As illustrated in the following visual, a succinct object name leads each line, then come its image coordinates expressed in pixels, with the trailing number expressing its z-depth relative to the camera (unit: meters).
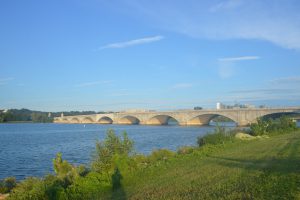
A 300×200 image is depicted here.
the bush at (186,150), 29.79
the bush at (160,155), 27.12
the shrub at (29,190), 16.09
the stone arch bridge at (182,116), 94.03
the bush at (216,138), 36.81
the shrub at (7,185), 20.34
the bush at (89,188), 14.88
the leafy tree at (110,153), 19.45
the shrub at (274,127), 49.52
